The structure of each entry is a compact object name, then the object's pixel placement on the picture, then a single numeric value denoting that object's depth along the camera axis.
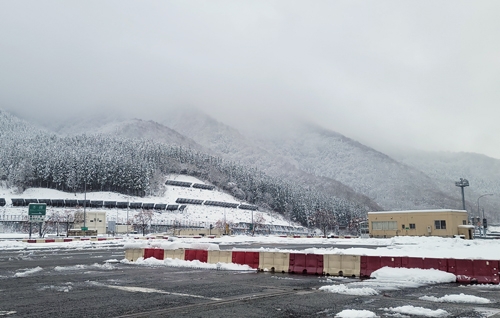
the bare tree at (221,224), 141.84
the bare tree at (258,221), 140.94
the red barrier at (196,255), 20.54
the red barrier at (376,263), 16.03
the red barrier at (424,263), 15.20
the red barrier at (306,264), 17.22
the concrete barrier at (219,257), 19.66
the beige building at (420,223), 74.56
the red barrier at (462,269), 14.57
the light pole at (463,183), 90.44
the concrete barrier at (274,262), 18.11
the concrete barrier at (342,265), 16.36
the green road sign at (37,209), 56.05
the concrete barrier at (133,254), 22.77
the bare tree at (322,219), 168.74
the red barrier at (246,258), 18.86
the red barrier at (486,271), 14.13
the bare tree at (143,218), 126.39
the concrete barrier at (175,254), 21.52
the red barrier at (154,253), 22.31
